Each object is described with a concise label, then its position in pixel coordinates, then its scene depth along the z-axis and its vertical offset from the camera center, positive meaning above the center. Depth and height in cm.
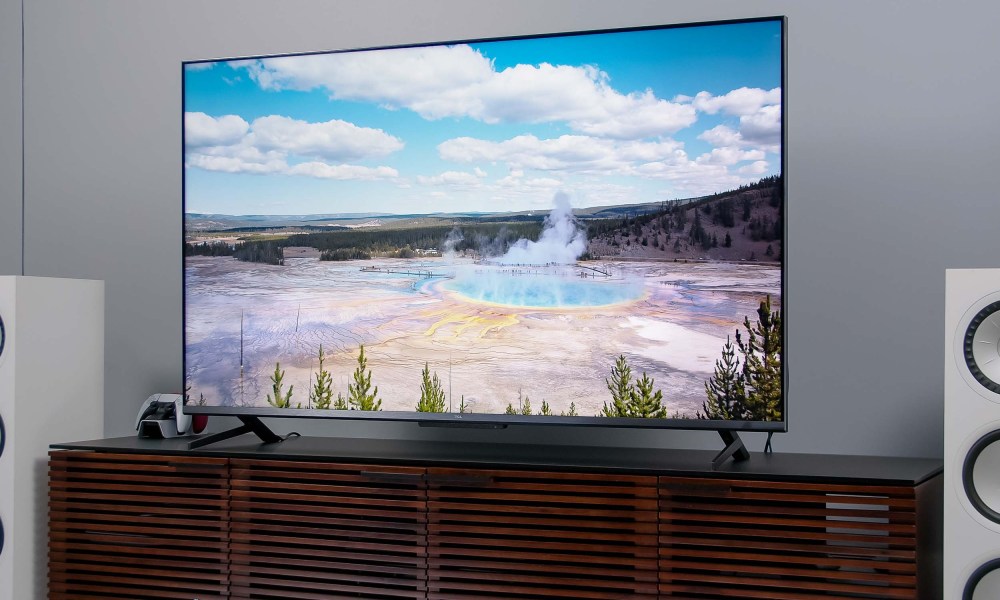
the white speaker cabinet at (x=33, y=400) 270 -35
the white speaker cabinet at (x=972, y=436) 199 -32
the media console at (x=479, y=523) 215 -62
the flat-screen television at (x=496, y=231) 239 +18
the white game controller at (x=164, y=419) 290 -42
